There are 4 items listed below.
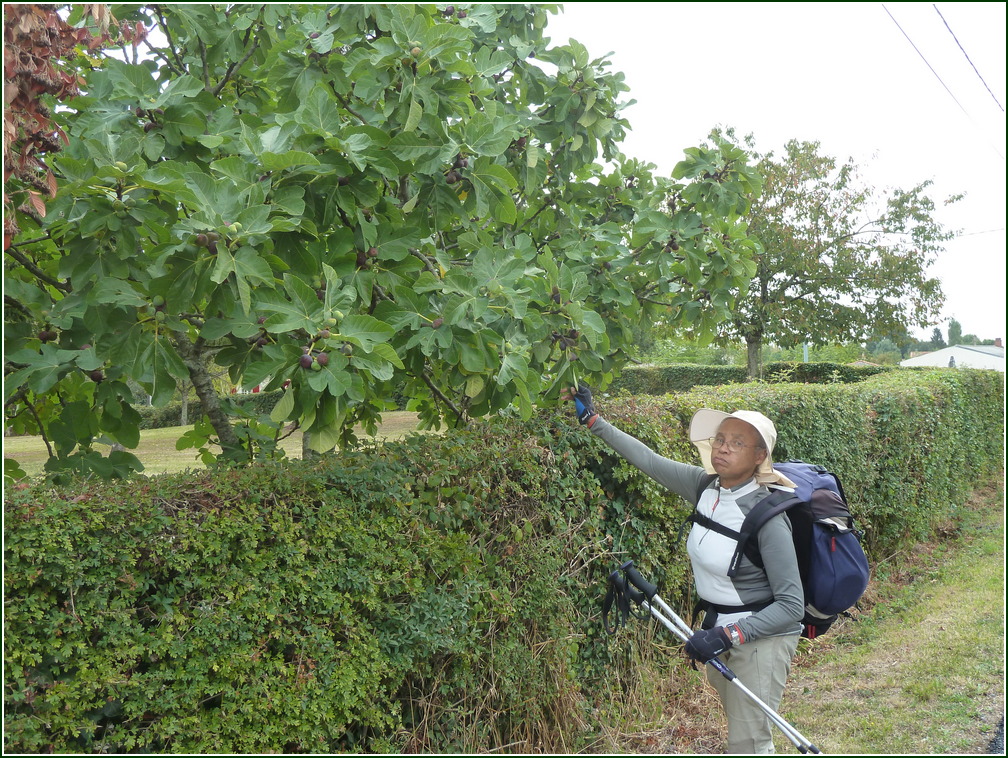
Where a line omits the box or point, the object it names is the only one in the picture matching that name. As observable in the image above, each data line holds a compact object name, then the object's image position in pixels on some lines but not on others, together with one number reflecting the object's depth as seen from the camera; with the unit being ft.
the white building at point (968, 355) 214.90
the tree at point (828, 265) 84.58
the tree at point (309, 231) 9.99
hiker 11.49
